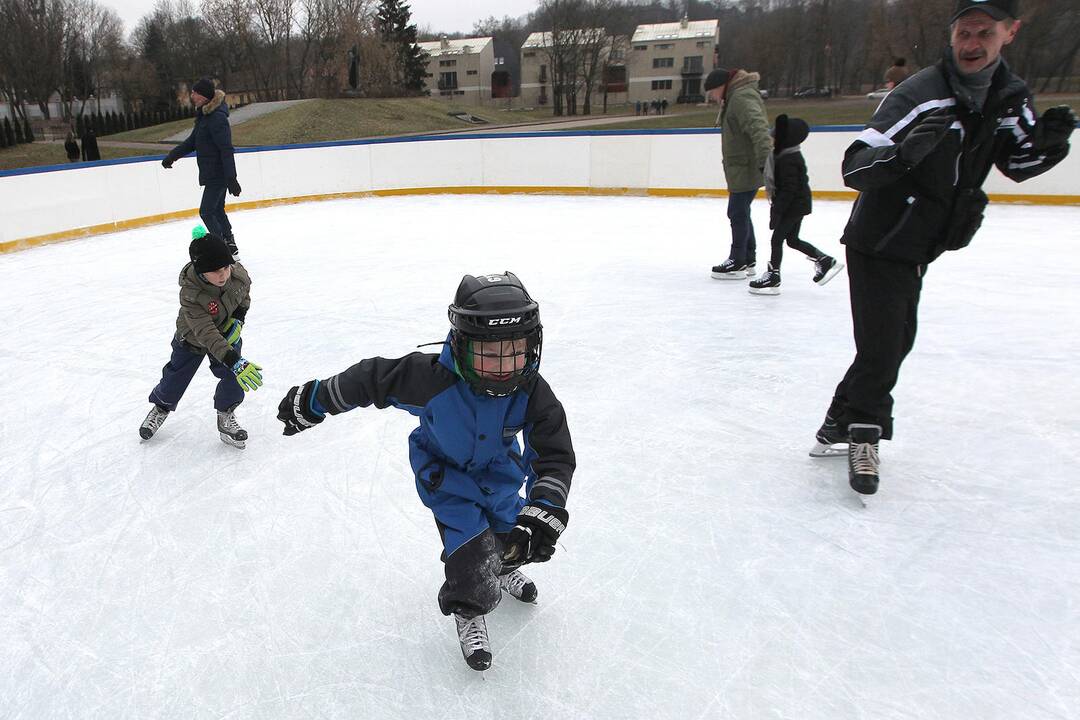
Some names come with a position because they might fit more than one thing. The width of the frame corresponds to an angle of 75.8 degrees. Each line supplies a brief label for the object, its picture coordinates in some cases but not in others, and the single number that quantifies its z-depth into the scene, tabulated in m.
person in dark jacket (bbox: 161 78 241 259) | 6.09
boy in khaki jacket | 2.60
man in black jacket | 2.12
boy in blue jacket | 1.54
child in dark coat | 4.78
